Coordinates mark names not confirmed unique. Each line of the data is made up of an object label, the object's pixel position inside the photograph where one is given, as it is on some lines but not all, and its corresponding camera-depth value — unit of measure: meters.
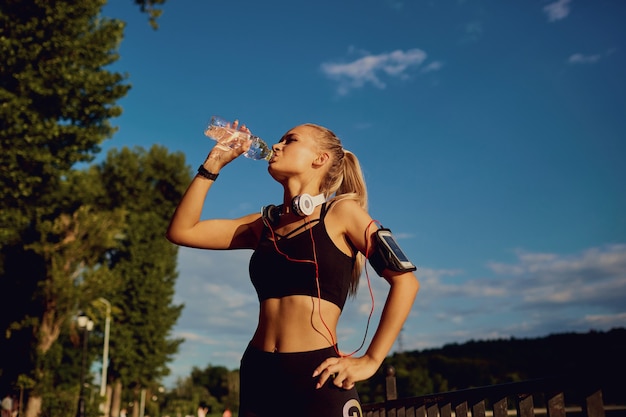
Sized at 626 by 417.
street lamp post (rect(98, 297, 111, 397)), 31.98
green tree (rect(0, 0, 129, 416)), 12.81
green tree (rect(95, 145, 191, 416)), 32.72
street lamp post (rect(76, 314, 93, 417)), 21.75
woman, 2.27
